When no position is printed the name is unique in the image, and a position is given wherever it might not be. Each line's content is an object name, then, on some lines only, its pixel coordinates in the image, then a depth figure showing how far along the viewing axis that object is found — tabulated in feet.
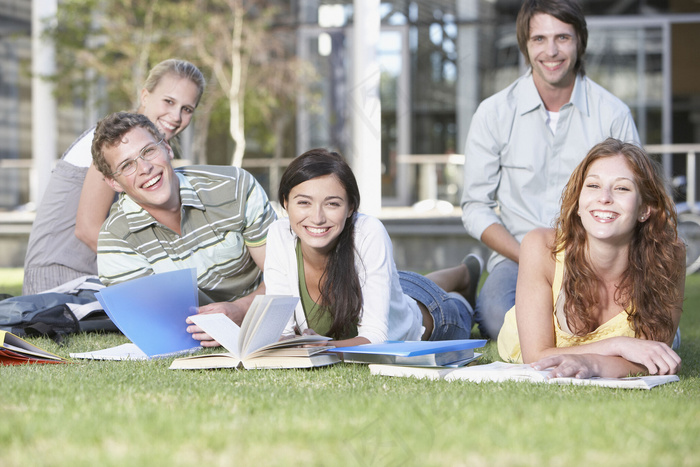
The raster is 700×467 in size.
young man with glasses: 22.80
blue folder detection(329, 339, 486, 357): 17.65
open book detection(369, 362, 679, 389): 16.55
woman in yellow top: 18.31
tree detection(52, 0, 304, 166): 80.59
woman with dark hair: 20.48
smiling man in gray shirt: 26.71
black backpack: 24.07
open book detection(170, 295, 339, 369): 18.12
